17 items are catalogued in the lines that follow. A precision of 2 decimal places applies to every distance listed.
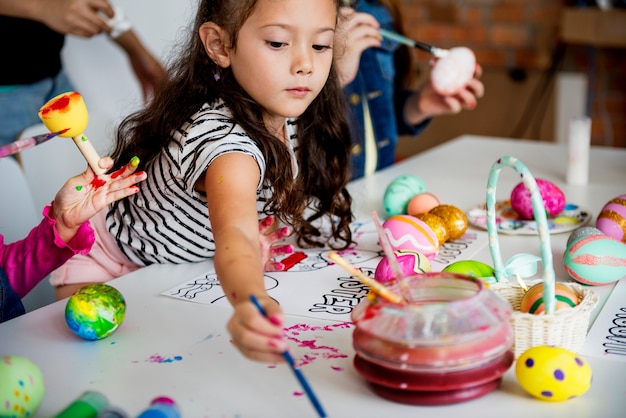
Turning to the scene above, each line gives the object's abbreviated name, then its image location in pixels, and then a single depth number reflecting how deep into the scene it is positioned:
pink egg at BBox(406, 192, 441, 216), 1.41
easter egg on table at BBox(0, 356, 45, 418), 0.76
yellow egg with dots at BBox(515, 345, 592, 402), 0.78
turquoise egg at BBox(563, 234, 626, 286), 1.08
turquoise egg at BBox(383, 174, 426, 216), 1.45
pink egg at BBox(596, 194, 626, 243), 1.23
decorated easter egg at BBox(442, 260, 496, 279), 1.07
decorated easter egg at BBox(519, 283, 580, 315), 0.89
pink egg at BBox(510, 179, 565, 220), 1.38
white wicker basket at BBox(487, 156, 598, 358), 0.84
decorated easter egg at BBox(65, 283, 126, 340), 0.96
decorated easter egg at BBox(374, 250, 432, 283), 1.09
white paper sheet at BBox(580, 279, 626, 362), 0.89
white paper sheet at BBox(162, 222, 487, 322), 1.07
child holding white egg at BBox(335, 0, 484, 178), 1.99
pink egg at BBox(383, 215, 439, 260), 1.20
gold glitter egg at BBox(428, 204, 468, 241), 1.31
